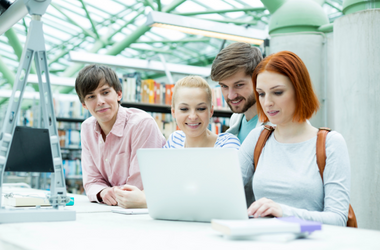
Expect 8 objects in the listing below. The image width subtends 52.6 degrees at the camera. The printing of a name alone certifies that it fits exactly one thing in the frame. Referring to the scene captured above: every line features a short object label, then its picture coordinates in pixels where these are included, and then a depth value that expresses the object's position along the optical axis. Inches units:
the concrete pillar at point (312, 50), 142.7
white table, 33.9
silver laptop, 43.6
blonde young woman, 72.0
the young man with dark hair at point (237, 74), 73.5
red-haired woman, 52.8
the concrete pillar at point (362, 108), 108.3
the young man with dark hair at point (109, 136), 79.1
